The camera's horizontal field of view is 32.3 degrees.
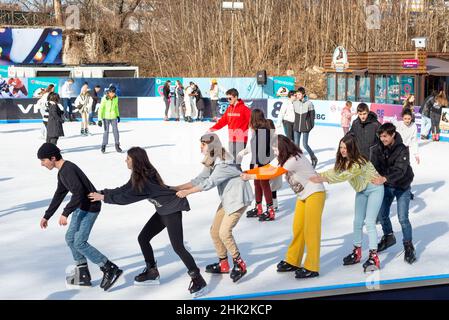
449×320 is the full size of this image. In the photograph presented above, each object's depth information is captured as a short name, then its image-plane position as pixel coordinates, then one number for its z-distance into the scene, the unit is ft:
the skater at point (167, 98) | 91.09
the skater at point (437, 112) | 66.51
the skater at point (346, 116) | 59.47
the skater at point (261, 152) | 30.68
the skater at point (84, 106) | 70.90
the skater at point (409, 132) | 31.45
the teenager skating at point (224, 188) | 21.09
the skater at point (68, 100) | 89.40
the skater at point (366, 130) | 30.17
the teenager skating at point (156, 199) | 20.22
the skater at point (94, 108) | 83.30
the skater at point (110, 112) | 54.70
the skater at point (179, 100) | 91.45
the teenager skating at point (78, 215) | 20.67
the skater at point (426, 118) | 67.15
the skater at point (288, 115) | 45.55
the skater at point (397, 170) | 24.35
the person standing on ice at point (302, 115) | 44.47
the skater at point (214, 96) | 92.63
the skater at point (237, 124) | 36.27
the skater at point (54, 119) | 49.65
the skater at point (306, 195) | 22.35
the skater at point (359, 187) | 22.63
